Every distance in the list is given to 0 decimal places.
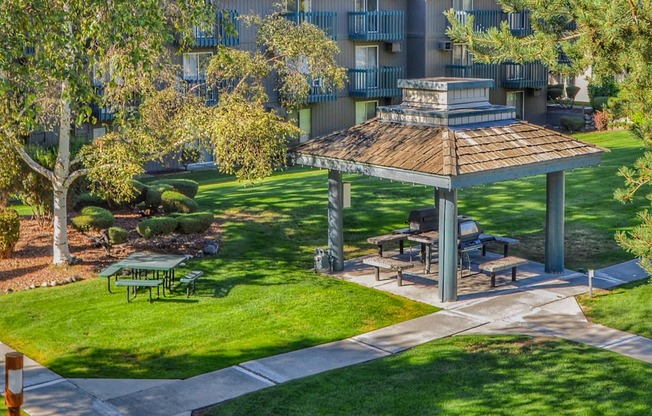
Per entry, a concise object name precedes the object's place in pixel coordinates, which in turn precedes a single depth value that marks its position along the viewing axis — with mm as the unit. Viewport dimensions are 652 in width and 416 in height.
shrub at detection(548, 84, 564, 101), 57000
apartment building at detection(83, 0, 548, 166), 42000
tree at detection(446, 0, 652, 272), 12438
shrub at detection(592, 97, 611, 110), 50862
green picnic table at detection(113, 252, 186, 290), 18688
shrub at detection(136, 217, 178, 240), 22531
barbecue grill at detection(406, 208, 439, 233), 21359
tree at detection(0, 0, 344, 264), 16578
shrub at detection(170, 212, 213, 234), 23219
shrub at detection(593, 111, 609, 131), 46469
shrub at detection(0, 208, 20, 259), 20766
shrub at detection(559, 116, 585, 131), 47875
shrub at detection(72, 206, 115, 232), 22703
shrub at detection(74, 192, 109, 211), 24812
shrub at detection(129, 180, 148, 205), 25559
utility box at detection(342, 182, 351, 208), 21097
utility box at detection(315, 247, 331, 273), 20828
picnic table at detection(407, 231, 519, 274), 20234
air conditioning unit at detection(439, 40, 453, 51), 45719
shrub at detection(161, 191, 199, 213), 25203
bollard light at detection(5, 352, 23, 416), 9672
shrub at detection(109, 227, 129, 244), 21984
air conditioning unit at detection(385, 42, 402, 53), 44688
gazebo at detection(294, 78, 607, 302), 18328
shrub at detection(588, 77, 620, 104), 51888
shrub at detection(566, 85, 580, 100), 59438
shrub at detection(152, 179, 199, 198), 26844
